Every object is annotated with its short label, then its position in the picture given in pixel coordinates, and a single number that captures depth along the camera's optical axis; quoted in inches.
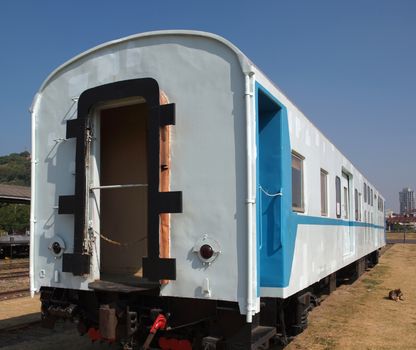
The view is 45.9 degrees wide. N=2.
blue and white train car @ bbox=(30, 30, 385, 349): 174.9
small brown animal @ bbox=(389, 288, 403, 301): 427.3
